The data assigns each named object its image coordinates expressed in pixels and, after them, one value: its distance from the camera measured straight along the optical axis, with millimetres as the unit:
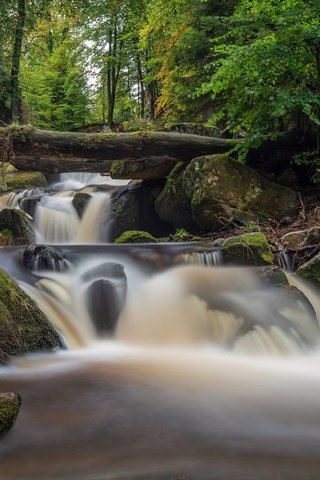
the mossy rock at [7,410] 2383
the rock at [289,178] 8836
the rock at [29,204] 11078
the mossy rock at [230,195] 8094
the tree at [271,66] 6488
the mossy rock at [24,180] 13516
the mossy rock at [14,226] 8875
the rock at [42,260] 5957
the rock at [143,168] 9500
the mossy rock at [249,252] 5949
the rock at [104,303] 4996
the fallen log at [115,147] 8262
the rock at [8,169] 14861
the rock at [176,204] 9250
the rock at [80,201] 10945
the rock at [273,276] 5340
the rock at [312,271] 5720
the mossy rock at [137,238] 8555
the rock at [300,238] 6492
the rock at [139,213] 10344
